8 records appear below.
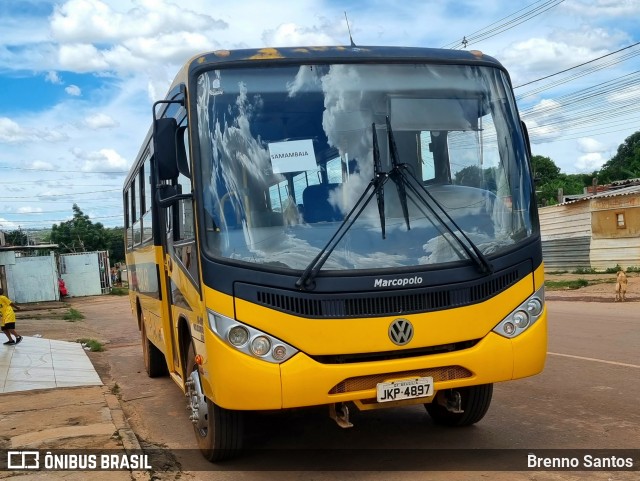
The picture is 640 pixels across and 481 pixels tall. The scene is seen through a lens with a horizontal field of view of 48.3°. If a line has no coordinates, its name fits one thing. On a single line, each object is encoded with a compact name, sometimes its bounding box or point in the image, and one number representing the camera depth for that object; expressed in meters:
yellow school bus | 4.61
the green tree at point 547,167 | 67.69
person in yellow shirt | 14.92
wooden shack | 29.00
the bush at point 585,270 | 30.99
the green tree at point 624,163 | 56.57
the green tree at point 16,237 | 65.57
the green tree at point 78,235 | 64.69
